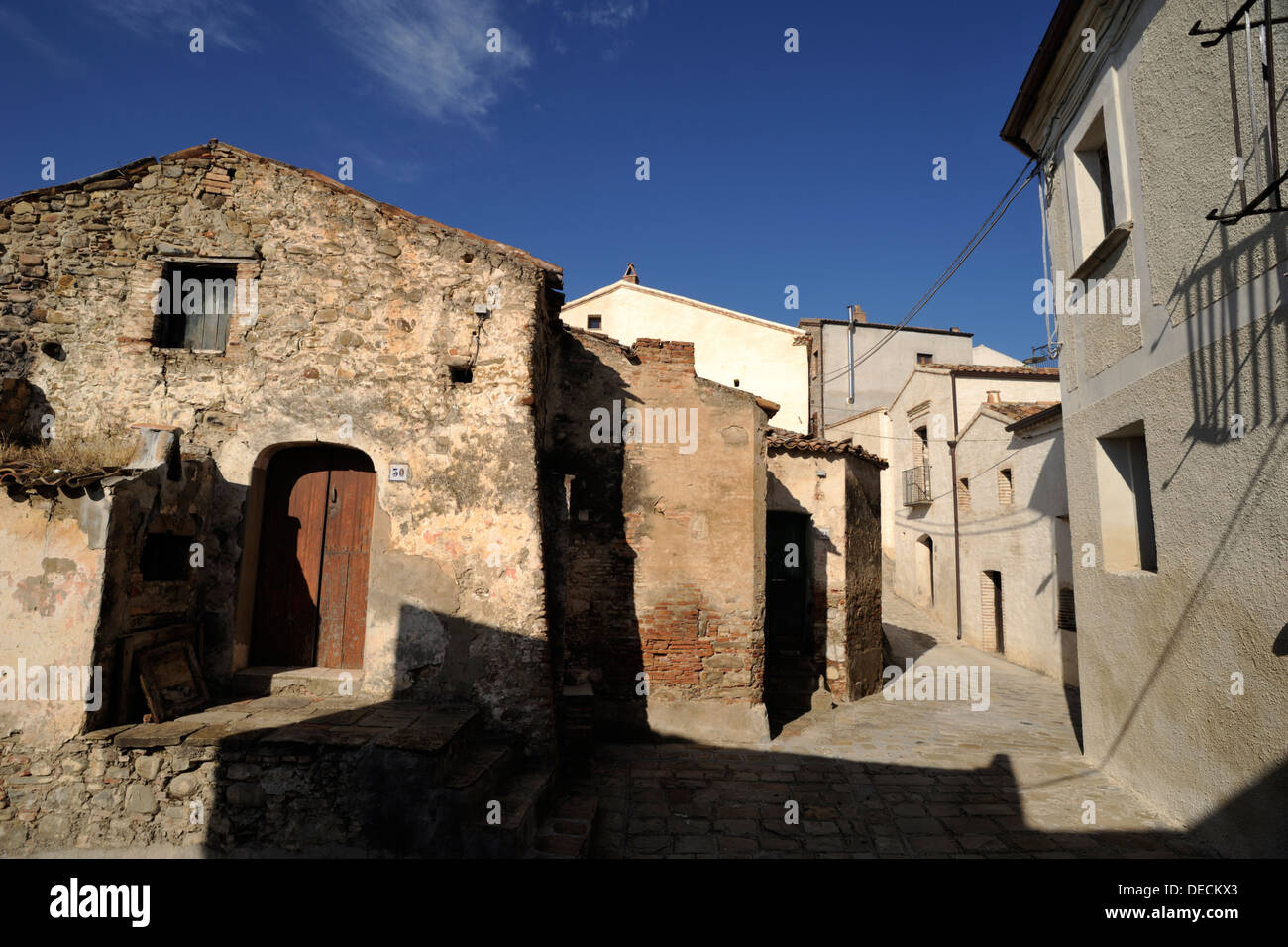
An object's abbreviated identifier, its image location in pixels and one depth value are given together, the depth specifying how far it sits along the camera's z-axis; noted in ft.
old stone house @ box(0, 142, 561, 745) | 19.13
